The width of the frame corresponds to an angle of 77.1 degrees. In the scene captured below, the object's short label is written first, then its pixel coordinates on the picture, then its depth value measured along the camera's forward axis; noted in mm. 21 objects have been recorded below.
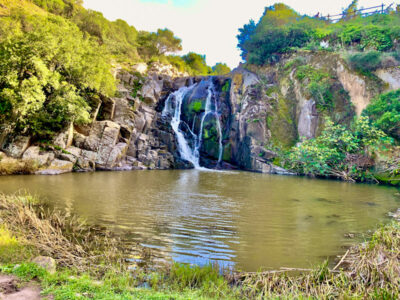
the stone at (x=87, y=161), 20580
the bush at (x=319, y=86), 26406
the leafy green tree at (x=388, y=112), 19814
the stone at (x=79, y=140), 21469
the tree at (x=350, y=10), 35900
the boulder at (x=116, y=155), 22391
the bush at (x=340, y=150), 21125
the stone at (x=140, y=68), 37519
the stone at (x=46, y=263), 3887
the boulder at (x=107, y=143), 22138
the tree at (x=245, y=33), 41256
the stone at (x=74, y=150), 20308
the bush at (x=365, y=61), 24259
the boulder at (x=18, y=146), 16828
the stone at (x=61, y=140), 19394
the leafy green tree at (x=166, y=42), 52831
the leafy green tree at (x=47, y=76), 16375
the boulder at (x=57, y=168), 17778
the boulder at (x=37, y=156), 17320
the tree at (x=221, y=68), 67912
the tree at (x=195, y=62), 57500
